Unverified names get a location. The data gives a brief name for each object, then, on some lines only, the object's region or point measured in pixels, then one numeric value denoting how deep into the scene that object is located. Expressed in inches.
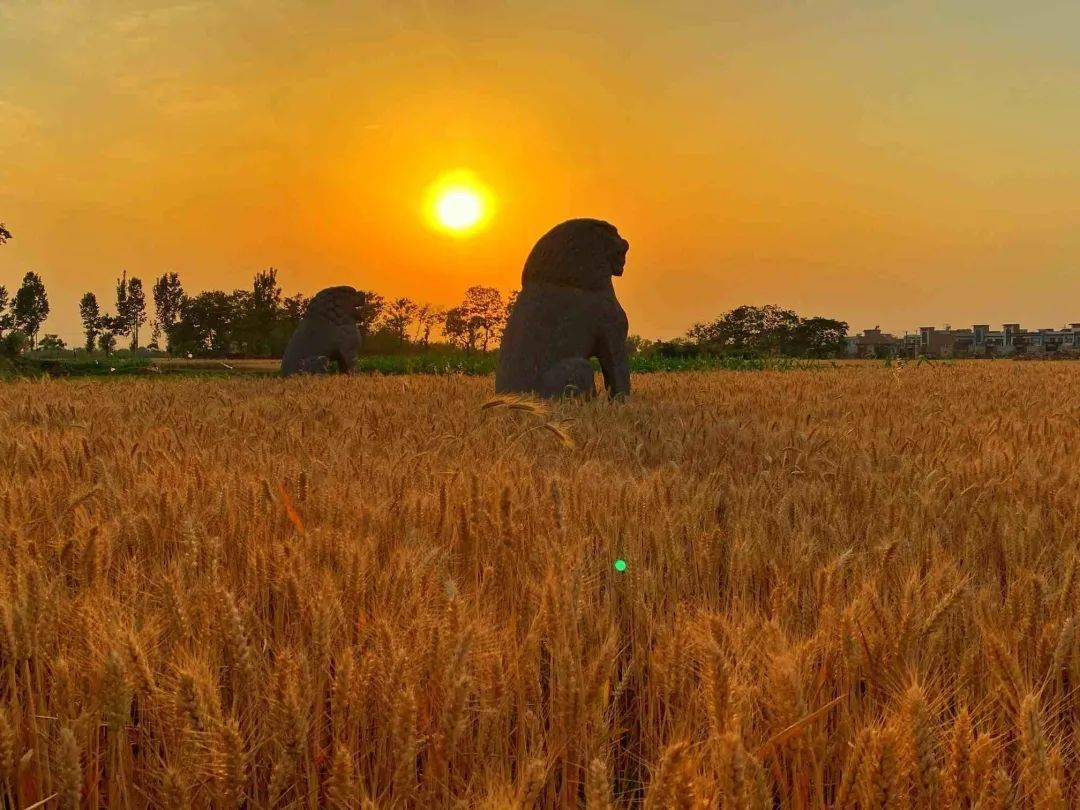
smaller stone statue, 561.3
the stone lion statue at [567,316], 276.1
